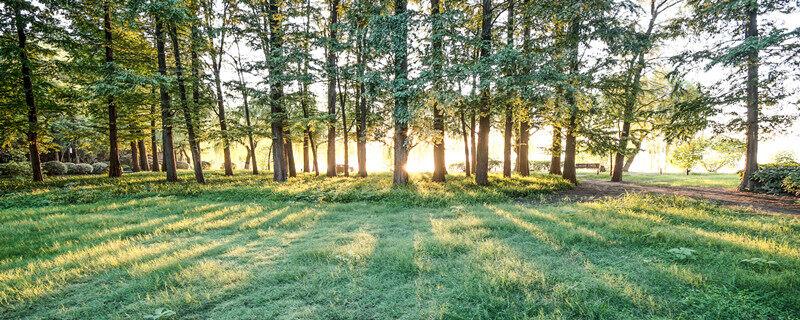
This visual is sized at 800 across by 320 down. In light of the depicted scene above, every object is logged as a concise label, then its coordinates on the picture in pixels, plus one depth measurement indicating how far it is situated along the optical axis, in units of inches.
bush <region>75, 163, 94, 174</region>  1033.5
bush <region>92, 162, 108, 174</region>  1083.3
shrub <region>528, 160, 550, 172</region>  1677.8
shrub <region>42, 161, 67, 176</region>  952.9
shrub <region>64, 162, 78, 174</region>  1014.3
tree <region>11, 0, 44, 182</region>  655.1
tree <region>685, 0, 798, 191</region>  437.4
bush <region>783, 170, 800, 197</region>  492.8
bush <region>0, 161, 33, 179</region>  871.5
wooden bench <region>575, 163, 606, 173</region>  1645.4
